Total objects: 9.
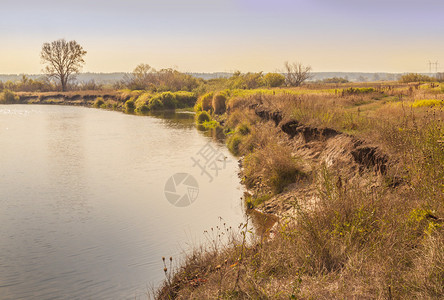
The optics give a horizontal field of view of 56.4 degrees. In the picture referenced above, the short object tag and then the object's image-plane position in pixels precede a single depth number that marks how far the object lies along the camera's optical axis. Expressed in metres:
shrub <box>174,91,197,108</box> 59.00
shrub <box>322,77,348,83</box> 80.20
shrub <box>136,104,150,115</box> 55.22
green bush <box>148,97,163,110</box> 56.31
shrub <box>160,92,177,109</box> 57.56
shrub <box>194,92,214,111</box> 42.75
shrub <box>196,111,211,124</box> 37.91
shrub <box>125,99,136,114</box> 58.17
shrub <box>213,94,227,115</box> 39.12
